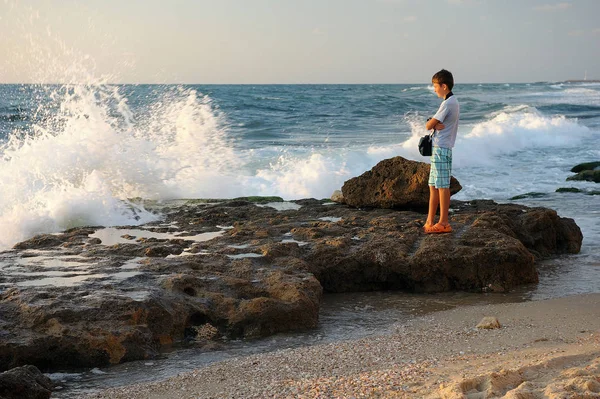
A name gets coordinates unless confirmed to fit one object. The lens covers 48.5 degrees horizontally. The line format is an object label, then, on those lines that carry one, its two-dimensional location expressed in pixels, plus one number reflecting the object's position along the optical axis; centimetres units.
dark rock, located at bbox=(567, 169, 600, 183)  1300
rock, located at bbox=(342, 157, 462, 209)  798
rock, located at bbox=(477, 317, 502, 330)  465
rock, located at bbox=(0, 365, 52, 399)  324
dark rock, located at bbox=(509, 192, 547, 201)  1098
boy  642
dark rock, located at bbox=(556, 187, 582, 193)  1134
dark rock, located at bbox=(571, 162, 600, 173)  1417
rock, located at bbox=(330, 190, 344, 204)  865
